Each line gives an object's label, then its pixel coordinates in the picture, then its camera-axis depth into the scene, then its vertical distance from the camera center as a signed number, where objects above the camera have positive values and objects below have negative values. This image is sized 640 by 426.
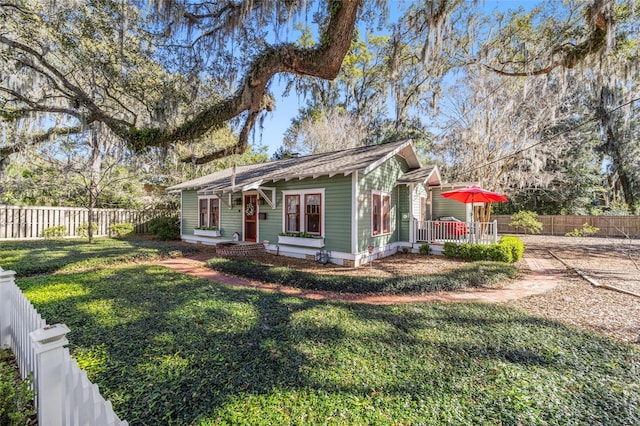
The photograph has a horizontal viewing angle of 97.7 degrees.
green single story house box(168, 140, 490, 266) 9.05 +0.47
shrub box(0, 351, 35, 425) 1.85 -1.26
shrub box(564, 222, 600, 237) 11.19 -0.52
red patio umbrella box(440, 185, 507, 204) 9.84 +0.78
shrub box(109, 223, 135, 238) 15.59 -0.57
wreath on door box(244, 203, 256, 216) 11.58 +0.40
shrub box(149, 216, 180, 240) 15.16 -0.48
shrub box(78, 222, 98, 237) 14.72 -0.49
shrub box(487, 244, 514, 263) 9.36 -1.21
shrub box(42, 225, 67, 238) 13.61 -0.56
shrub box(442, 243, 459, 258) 10.09 -1.19
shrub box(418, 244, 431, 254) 10.98 -1.24
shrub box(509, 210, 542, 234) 15.43 -0.24
